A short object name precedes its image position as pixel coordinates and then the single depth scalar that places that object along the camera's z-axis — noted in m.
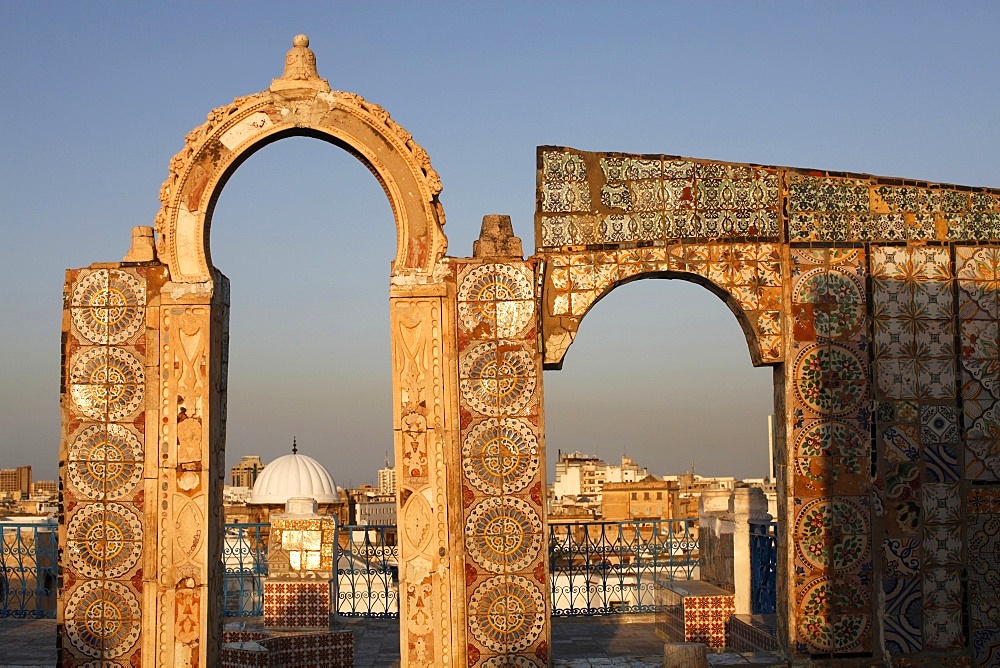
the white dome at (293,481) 23.06
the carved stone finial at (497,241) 8.78
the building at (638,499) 41.22
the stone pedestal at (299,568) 10.58
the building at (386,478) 116.00
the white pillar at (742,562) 10.87
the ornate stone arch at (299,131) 8.68
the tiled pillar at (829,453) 8.82
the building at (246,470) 83.65
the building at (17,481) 80.00
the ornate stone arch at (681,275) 8.88
